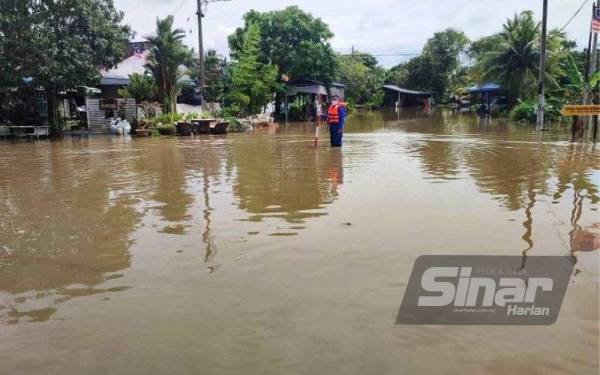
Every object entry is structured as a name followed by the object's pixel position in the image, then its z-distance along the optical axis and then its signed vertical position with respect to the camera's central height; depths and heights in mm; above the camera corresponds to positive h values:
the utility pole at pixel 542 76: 24672 +1766
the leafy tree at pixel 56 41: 21375 +3068
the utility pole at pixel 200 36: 26922 +3963
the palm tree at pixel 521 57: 36469 +3981
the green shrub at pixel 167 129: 24906 -602
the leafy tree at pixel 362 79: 58688 +4200
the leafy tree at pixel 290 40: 38500 +5388
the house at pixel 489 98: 46438 +1571
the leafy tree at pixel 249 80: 32031 +2164
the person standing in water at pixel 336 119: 15672 -104
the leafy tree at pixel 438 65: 67938 +6515
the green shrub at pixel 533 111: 31750 +225
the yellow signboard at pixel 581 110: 16925 +154
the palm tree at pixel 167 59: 28328 +3019
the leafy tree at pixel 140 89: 29703 +1491
